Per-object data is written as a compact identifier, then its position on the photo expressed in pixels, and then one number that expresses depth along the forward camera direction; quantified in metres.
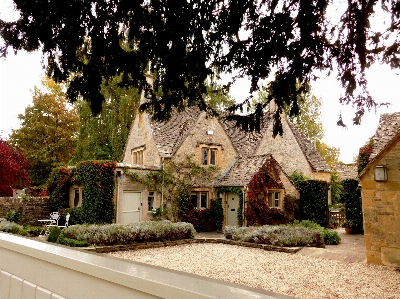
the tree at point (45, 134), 30.50
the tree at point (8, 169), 20.91
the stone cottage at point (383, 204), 9.73
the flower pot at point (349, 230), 18.95
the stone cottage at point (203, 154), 18.92
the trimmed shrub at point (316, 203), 21.03
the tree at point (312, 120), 40.22
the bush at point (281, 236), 13.51
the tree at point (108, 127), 28.39
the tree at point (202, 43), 3.98
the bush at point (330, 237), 15.23
